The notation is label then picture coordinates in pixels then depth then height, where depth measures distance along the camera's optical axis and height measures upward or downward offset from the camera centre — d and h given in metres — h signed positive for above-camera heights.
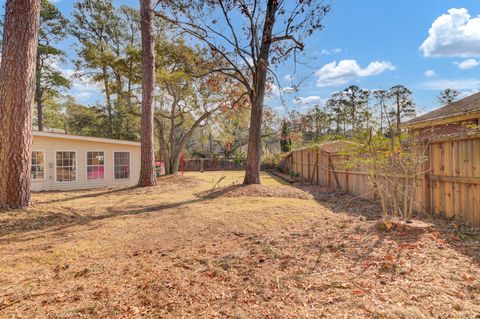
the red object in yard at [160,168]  18.56 -0.54
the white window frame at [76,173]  10.98 -0.48
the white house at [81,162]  10.54 -0.01
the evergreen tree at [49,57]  17.64 +7.44
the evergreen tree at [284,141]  15.49 +1.62
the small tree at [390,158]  3.96 +0.01
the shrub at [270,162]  21.48 -0.19
